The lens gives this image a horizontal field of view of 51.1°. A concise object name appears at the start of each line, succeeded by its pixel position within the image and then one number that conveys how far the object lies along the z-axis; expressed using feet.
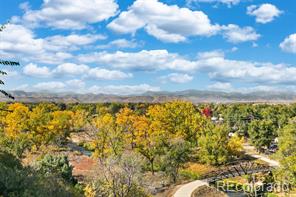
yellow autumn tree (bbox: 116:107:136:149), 198.19
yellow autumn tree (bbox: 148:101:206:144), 223.16
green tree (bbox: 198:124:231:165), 199.47
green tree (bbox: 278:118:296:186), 122.56
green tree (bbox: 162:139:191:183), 162.23
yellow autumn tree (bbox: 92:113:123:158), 179.07
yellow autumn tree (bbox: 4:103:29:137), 205.75
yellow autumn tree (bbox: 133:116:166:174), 172.50
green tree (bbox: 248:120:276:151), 237.28
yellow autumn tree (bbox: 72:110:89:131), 299.46
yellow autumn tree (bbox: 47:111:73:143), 215.45
